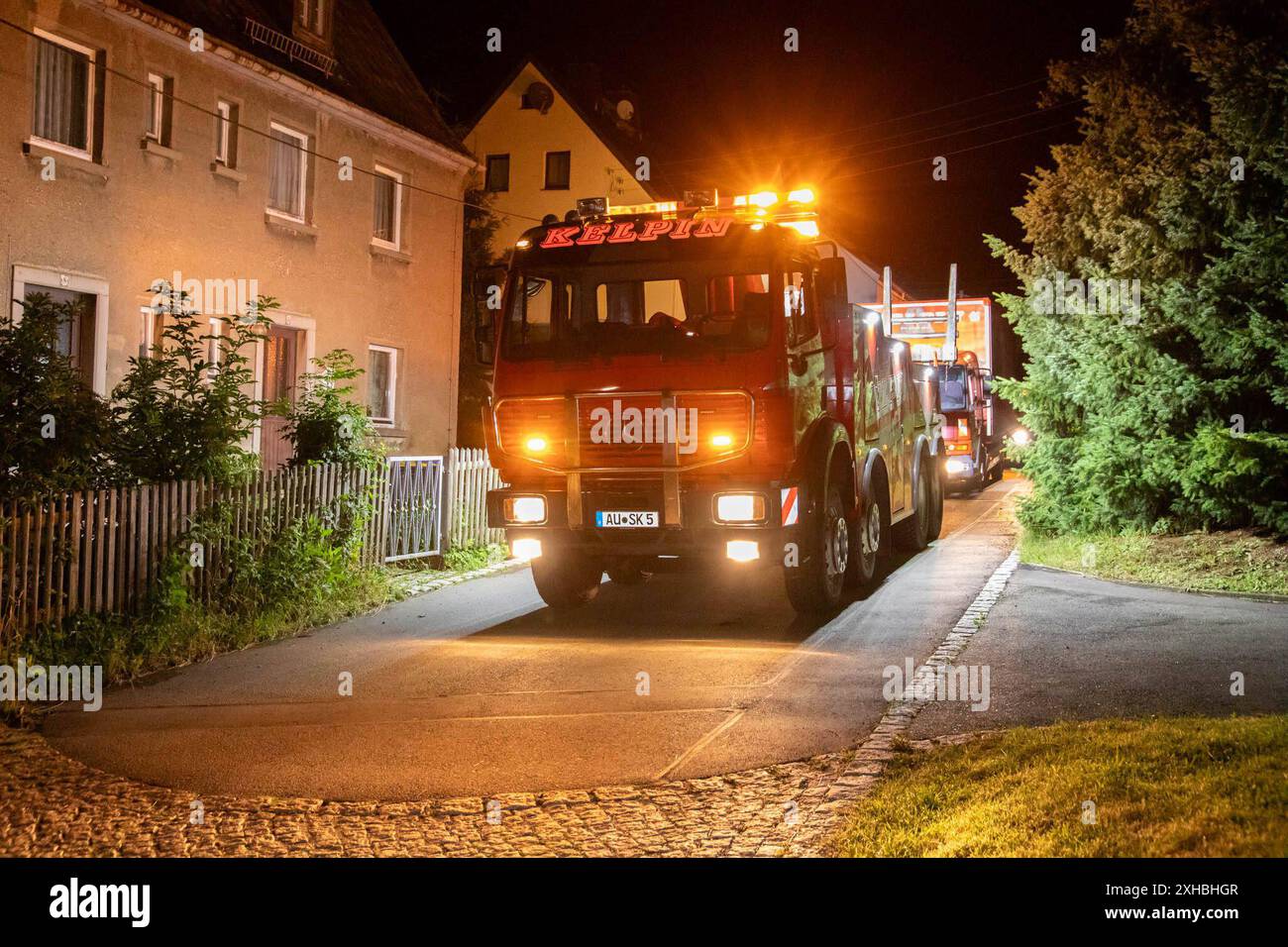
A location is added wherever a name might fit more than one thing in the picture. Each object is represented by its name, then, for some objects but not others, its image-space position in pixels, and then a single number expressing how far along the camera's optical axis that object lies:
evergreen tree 13.10
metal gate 13.46
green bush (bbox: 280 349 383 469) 12.24
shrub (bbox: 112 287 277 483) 9.57
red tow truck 9.67
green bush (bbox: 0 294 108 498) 8.39
